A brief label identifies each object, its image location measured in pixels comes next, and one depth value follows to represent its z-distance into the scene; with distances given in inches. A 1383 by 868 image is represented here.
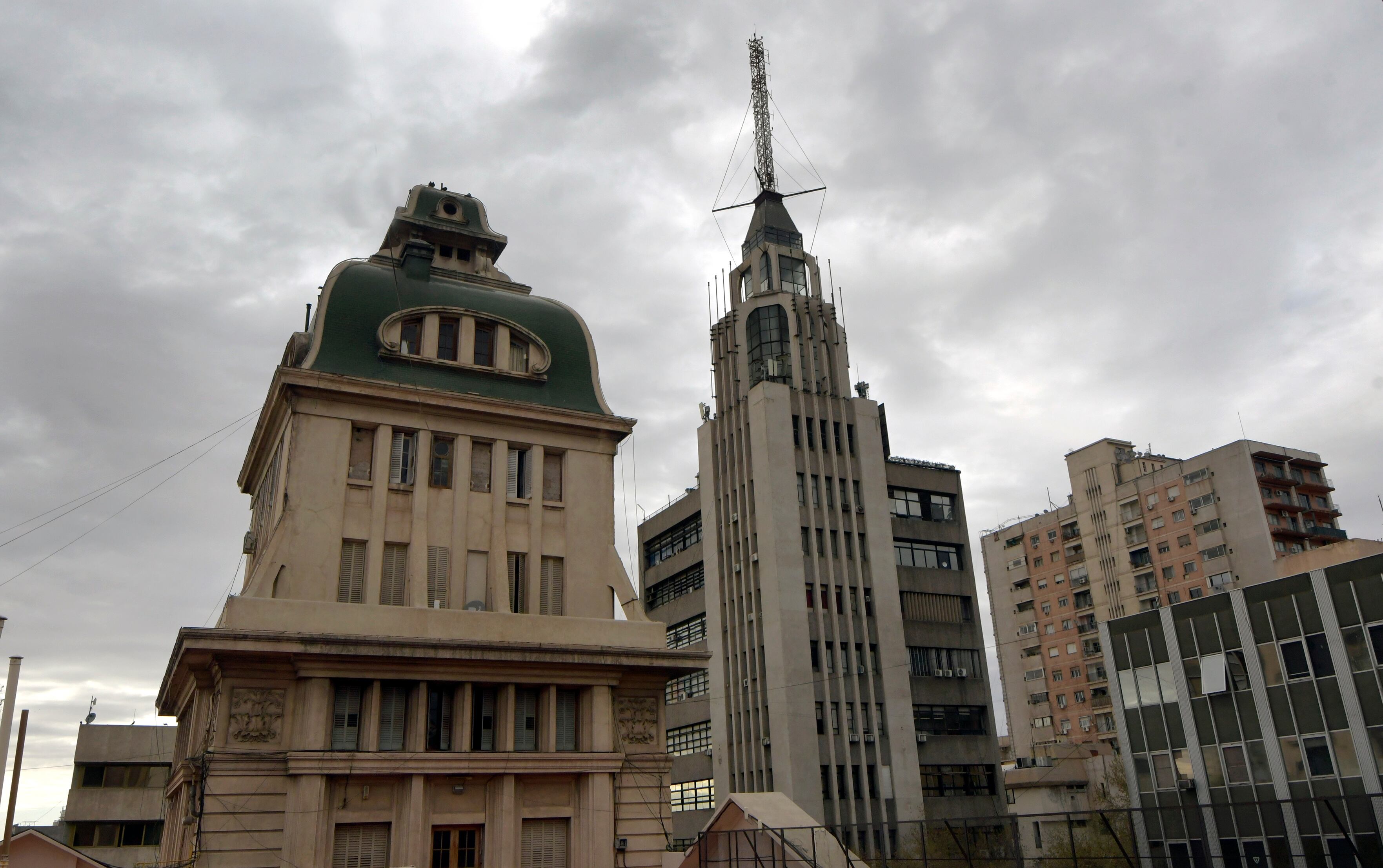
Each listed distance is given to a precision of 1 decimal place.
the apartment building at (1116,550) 3912.4
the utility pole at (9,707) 1042.1
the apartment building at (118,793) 2635.3
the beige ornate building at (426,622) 1104.2
